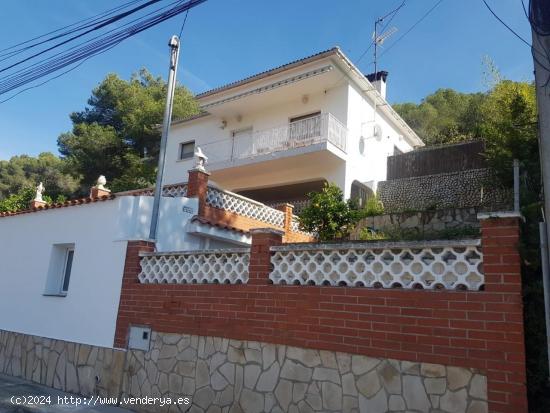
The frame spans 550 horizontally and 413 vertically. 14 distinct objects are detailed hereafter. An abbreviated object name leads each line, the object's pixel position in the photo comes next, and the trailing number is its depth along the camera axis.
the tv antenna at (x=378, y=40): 15.01
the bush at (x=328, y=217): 10.56
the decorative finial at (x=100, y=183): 10.95
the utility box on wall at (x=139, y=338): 6.57
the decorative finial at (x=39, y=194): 11.57
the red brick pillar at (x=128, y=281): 6.93
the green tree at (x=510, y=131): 9.60
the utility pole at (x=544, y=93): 3.36
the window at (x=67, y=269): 8.96
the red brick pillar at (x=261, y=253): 5.55
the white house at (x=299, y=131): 13.91
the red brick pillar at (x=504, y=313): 3.69
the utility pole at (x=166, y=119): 7.53
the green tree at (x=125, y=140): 22.61
